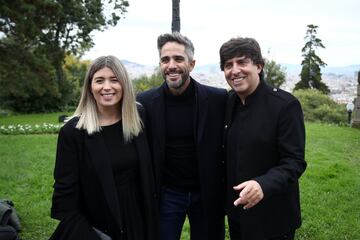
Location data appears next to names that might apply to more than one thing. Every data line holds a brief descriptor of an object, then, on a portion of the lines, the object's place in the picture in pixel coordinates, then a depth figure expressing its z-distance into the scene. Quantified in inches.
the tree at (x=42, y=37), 585.9
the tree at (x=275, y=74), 1615.4
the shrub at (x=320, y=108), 869.8
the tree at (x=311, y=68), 1606.8
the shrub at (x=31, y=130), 565.2
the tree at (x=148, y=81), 1334.9
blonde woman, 106.6
